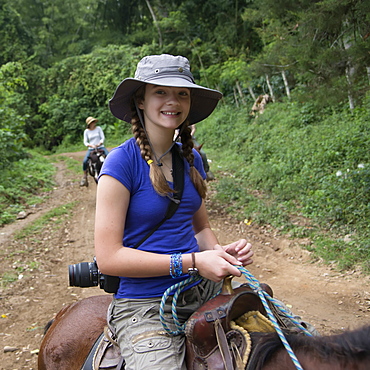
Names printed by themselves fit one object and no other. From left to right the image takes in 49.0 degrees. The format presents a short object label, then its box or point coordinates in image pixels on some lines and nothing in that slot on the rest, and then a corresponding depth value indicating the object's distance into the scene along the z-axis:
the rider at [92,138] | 10.87
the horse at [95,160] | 10.57
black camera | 2.15
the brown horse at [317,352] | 1.41
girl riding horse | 1.83
